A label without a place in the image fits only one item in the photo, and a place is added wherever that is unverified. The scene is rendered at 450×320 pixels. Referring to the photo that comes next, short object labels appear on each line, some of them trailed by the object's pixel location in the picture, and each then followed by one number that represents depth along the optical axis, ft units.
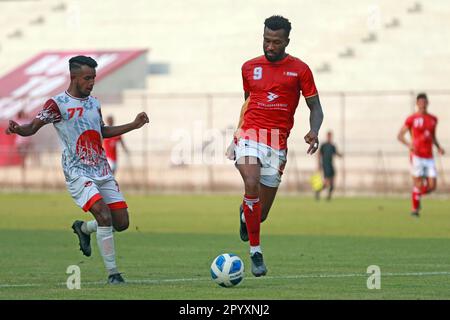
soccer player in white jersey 42.01
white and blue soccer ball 39.96
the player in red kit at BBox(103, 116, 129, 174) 110.63
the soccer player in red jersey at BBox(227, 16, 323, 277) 44.16
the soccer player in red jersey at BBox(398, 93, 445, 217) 89.81
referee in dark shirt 122.01
